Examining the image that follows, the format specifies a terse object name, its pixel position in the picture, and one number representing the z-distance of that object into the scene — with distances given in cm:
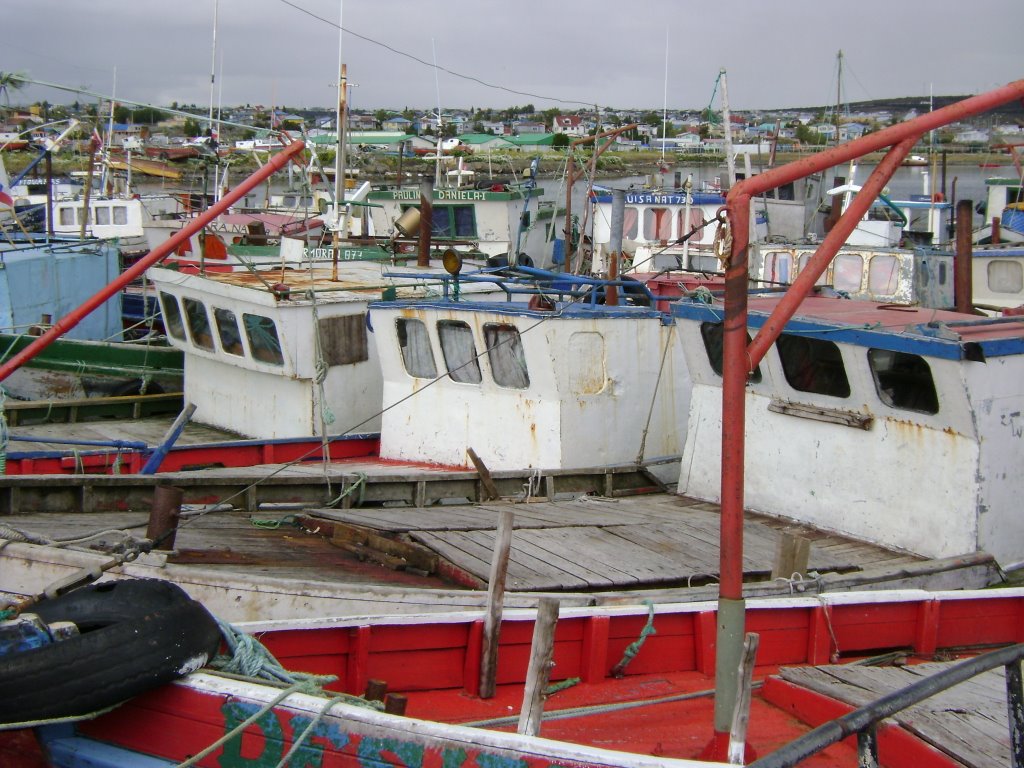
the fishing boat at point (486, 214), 2458
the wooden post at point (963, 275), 1209
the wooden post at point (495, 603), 583
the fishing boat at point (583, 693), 463
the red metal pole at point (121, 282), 1017
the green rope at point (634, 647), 672
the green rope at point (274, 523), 952
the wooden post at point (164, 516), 770
